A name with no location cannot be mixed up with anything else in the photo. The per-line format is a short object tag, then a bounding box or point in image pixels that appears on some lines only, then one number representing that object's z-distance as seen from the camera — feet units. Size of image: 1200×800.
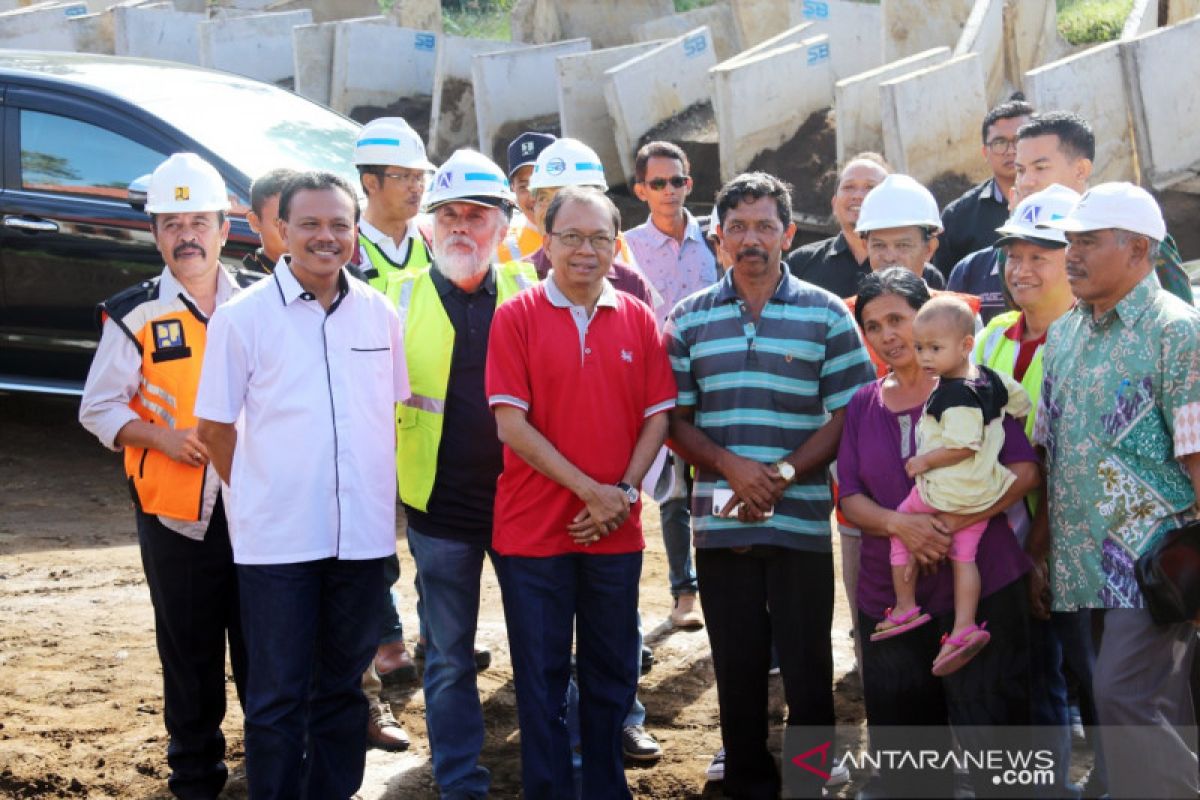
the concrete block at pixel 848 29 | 39.17
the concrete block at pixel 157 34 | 47.39
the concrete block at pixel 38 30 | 47.50
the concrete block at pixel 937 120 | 30.22
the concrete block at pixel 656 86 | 35.83
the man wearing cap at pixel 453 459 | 15.52
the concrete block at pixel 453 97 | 40.81
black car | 25.91
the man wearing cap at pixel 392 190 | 17.53
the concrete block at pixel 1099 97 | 29.81
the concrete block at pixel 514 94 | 38.75
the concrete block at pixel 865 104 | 32.19
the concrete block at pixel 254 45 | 45.41
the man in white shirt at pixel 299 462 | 14.08
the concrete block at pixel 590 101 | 37.29
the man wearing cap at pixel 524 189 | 20.99
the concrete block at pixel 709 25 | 43.78
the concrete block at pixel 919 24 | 36.78
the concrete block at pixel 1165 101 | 29.96
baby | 13.62
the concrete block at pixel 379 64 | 42.45
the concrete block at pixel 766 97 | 33.35
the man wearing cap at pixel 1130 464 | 13.07
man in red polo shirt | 14.55
